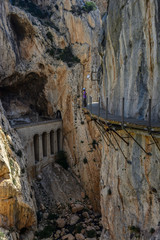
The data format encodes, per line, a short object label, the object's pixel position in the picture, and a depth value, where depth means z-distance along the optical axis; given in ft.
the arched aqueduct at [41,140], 80.35
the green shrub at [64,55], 94.17
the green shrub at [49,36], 95.61
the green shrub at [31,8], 99.33
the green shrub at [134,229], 31.51
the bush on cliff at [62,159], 91.40
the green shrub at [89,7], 103.18
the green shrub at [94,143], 84.97
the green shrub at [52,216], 69.89
